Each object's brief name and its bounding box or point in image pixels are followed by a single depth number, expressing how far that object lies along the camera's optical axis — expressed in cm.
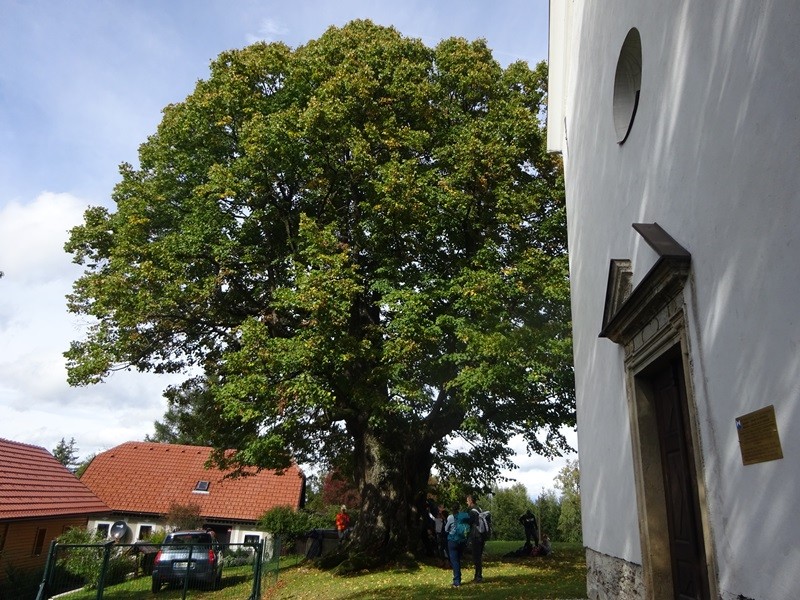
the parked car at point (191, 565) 1198
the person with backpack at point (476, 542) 1224
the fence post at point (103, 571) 1005
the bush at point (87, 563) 1105
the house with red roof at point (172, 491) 2991
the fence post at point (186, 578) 1142
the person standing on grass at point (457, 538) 1174
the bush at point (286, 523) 2750
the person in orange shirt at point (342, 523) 1969
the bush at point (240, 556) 1255
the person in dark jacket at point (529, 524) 1906
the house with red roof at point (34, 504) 1778
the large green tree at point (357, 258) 1309
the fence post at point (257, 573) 1130
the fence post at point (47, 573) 978
